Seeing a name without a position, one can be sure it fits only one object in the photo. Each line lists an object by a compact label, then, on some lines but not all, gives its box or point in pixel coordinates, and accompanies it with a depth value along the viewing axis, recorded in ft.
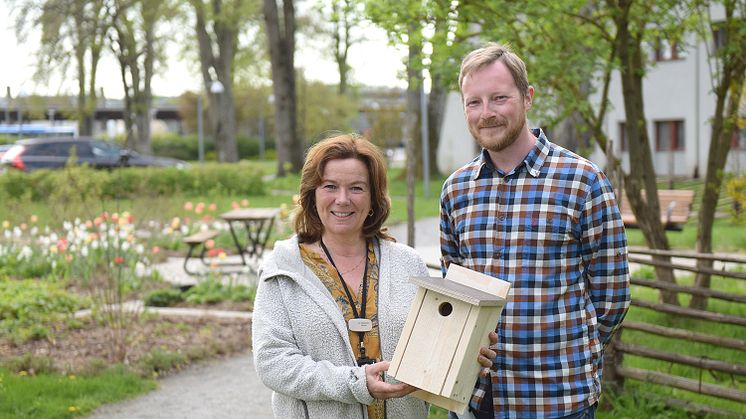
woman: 10.25
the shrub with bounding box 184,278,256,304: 35.81
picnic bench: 42.79
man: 10.26
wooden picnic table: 43.93
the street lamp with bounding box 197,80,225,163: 123.95
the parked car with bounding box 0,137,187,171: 97.25
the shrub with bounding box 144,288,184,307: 35.24
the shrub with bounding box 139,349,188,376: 26.48
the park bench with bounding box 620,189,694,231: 50.90
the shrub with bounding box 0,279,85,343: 29.50
